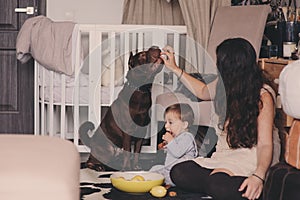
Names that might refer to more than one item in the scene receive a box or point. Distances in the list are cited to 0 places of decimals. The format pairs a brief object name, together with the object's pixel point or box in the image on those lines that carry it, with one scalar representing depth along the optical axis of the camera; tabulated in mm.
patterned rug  2971
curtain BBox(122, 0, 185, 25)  4527
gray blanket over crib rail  3834
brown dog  3688
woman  2836
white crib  3852
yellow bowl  3031
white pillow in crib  3963
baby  3256
